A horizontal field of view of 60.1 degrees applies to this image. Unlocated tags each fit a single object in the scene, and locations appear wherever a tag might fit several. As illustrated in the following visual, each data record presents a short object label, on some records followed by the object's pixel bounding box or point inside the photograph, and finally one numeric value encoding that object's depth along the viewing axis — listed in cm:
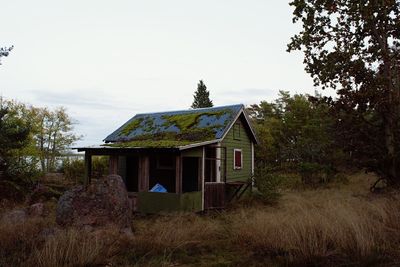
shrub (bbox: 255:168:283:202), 1684
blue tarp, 1361
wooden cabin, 1340
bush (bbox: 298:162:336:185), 2369
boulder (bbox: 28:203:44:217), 1128
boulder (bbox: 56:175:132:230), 852
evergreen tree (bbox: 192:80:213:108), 4750
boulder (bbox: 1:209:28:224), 921
